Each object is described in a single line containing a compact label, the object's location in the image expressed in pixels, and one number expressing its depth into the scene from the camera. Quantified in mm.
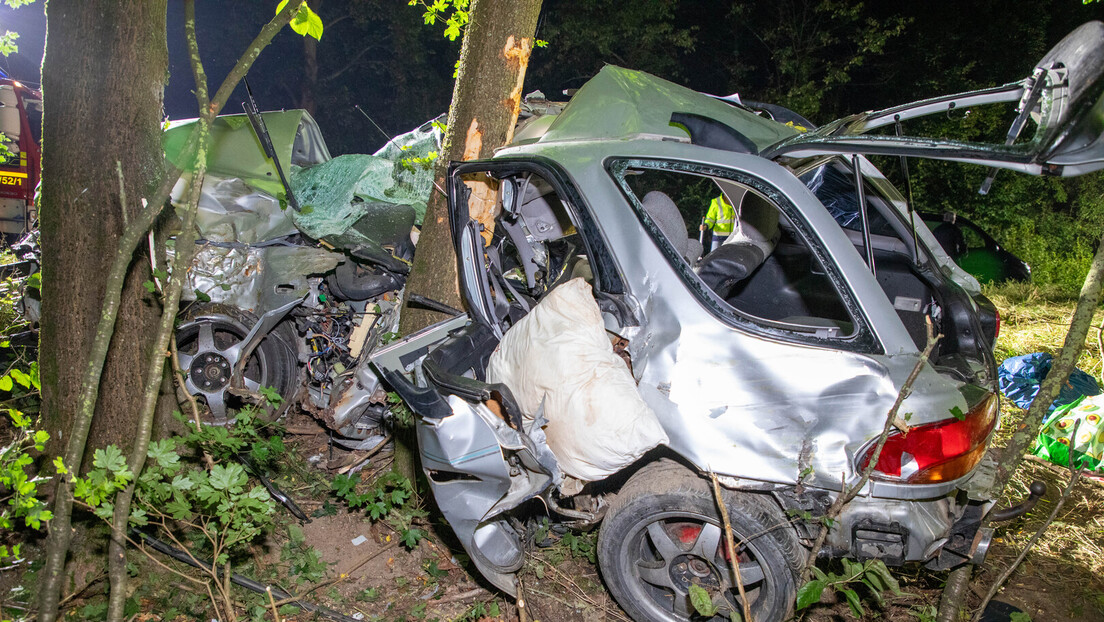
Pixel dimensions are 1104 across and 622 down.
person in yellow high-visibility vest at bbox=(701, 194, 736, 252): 5488
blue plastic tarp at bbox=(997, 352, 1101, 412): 4809
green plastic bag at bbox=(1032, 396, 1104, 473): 4145
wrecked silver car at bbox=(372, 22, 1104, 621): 2250
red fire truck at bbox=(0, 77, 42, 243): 7812
